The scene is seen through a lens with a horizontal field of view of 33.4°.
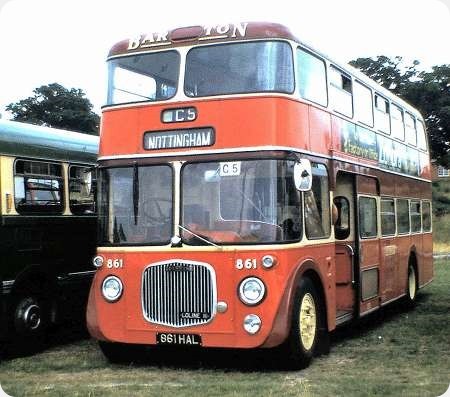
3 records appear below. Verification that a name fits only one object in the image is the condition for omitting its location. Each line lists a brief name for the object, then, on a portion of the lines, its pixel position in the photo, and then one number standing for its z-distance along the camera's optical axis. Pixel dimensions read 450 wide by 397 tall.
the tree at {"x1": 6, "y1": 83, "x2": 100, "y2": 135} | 42.22
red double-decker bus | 8.14
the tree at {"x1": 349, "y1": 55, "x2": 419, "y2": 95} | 37.81
